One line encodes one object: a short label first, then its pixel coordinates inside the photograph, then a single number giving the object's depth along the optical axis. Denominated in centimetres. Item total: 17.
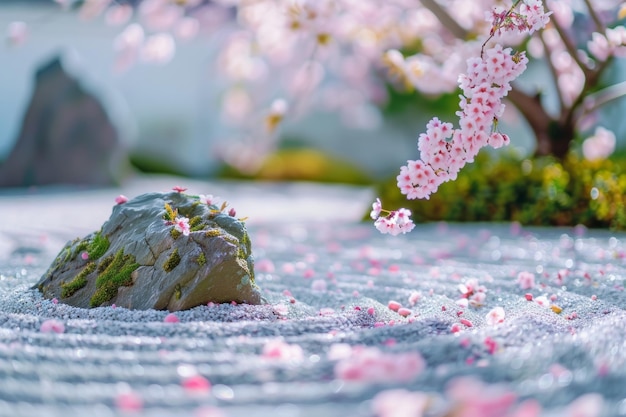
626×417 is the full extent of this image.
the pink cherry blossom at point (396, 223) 235
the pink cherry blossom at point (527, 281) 278
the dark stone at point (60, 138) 776
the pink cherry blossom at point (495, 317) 215
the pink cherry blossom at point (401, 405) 116
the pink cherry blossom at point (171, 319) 199
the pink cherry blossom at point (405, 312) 235
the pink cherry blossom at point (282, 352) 156
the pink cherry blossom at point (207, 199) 239
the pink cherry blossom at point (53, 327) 186
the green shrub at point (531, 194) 449
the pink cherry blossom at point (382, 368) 136
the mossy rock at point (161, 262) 216
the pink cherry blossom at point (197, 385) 135
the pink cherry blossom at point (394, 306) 245
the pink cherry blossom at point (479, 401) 116
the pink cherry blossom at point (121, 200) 249
